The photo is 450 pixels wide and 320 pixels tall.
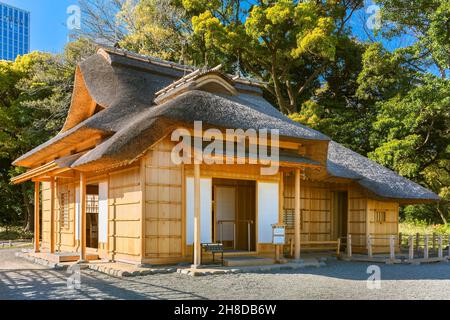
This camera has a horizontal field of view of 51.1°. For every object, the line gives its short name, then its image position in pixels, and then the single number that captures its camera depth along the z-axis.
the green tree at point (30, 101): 26.97
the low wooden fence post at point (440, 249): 15.52
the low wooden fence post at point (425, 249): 14.98
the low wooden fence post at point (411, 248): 14.59
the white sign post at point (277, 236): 12.70
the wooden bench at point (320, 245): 14.93
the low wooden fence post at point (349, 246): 15.13
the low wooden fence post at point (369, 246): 14.95
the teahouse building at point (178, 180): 11.65
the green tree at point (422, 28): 22.12
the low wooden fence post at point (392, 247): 14.16
